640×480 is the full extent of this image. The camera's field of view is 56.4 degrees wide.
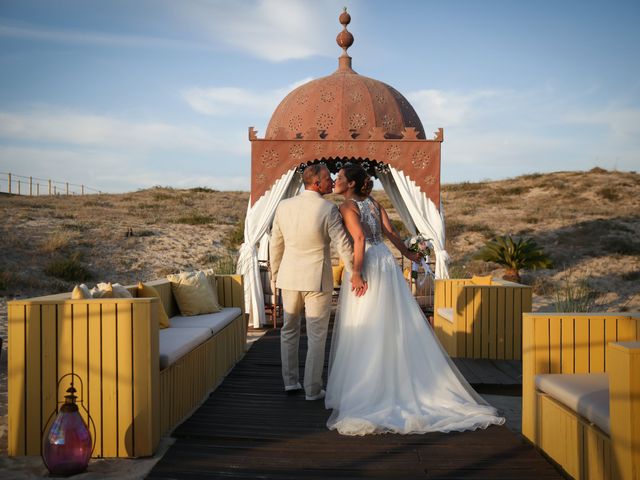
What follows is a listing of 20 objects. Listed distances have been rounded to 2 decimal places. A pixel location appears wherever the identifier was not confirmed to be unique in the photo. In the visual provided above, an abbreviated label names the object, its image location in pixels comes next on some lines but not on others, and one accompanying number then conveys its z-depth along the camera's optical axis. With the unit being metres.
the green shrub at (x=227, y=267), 10.15
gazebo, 9.30
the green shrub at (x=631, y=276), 16.30
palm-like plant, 12.06
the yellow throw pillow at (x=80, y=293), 3.35
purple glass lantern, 2.79
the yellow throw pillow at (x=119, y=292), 3.66
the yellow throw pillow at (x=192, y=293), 5.76
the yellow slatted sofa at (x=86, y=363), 3.20
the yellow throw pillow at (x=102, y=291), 3.53
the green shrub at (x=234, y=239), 21.81
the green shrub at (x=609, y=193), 29.53
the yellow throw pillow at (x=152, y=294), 4.66
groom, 4.27
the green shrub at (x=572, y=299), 7.06
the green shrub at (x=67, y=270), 15.12
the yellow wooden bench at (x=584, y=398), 2.29
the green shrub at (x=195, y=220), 25.22
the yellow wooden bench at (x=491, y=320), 6.21
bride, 3.67
